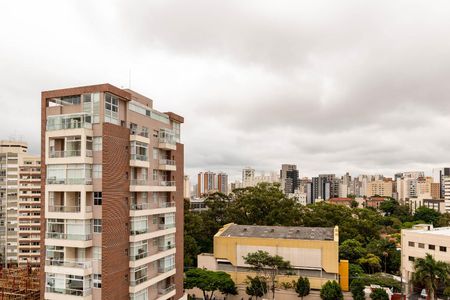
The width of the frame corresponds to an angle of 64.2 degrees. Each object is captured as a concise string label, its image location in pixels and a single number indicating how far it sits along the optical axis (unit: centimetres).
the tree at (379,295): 4081
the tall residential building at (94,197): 2597
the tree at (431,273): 3556
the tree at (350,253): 5591
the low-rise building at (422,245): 4544
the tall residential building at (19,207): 6256
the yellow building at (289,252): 4478
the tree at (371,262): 5341
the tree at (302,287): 4262
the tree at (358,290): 4172
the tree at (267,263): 4294
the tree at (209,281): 4269
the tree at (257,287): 4353
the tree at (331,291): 4063
